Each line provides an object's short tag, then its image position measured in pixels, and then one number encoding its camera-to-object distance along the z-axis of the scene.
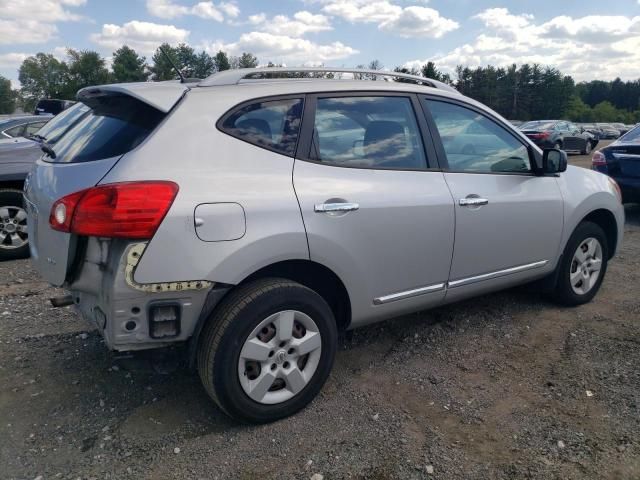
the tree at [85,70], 81.38
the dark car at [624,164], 7.60
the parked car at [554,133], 20.87
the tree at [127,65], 76.19
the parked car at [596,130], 47.66
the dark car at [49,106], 10.07
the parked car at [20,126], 6.69
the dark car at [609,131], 49.00
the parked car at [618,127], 53.88
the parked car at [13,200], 5.86
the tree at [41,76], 88.32
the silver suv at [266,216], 2.43
